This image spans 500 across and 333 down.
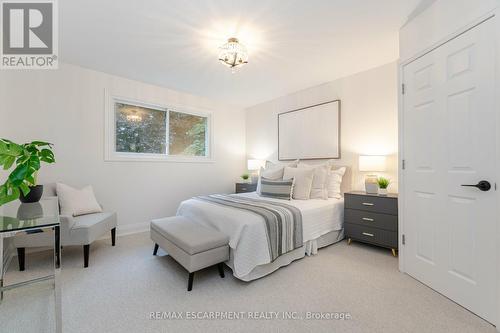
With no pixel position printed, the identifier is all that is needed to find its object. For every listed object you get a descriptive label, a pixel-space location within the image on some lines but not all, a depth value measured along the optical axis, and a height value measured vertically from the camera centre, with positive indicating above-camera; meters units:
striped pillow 3.06 -0.34
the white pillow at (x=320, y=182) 3.16 -0.25
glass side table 1.19 -0.34
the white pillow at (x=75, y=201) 2.57 -0.44
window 3.46 +0.62
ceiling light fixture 2.29 +1.25
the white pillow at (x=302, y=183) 3.09 -0.25
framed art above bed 3.59 +0.63
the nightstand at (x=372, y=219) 2.48 -0.66
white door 1.50 -0.02
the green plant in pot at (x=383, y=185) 2.68 -0.24
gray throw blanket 2.10 -0.60
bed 1.96 -0.68
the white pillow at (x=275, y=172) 3.49 -0.11
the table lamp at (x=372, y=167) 2.78 -0.01
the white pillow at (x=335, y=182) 3.25 -0.25
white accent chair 2.17 -0.75
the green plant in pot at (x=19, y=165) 1.18 +0.01
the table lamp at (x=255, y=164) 4.66 +0.04
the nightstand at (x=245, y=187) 4.26 -0.44
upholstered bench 1.85 -0.74
